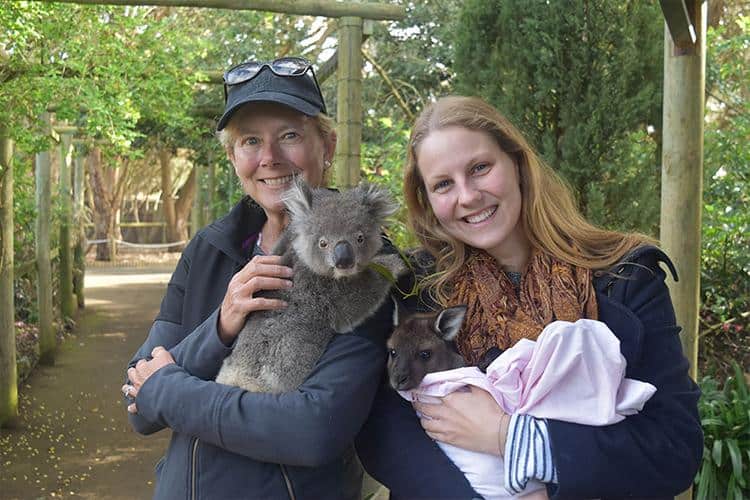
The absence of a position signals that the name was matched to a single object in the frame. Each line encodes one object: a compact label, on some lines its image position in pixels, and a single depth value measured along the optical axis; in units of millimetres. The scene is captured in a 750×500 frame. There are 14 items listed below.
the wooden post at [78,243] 12531
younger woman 1591
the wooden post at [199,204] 14256
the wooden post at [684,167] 2996
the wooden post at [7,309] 6270
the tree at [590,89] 4078
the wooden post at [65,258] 10977
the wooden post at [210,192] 12359
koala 1871
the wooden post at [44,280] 8664
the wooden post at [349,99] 4391
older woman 1646
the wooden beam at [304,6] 4430
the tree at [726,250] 5320
